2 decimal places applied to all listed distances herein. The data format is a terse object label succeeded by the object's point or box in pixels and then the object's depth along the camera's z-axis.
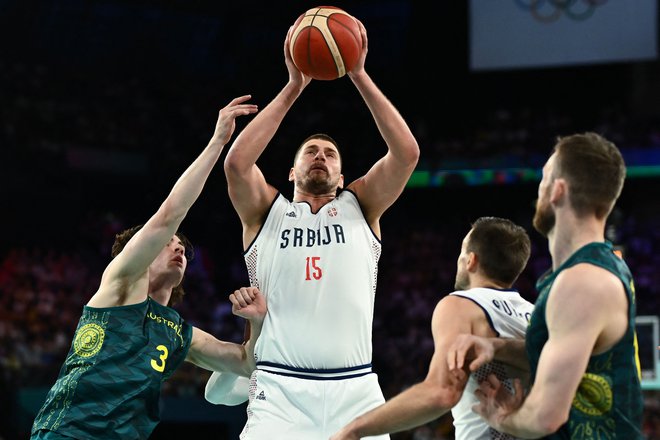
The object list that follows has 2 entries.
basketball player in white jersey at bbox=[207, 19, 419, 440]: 5.15
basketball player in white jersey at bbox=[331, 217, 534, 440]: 3.60
